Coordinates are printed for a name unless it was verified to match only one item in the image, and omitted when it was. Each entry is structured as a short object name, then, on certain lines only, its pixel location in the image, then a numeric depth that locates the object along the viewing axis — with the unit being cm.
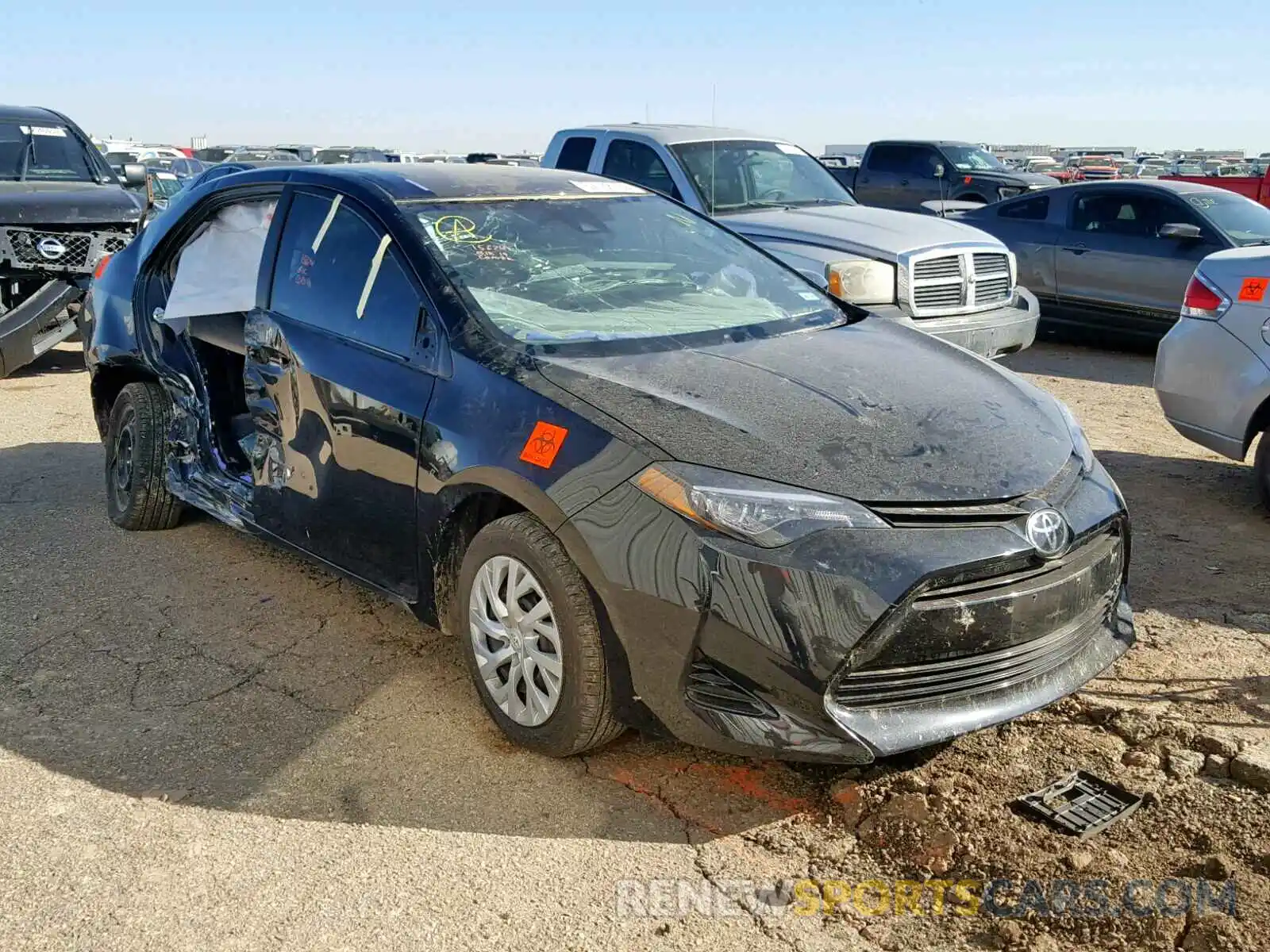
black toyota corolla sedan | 297
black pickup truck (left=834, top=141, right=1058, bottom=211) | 1806
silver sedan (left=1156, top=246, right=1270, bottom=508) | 570
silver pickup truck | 792
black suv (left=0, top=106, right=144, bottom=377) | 918
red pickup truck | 1560
